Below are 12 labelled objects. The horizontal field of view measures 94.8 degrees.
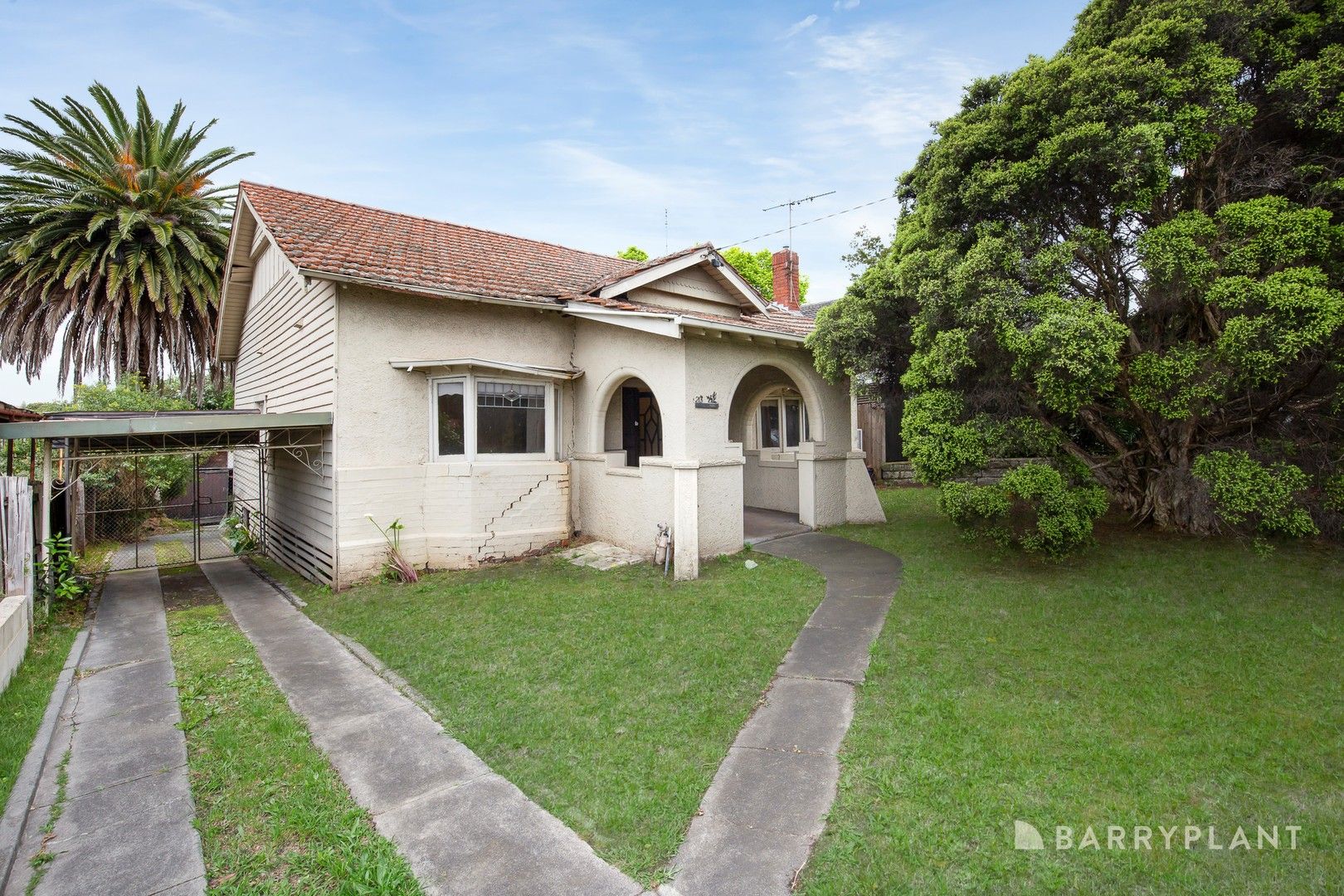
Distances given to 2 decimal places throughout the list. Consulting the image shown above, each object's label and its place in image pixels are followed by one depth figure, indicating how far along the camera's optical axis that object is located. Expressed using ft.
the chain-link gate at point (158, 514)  41.75
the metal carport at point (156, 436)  24.48
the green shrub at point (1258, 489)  19.76
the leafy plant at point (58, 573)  25.11
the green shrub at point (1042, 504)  22.59
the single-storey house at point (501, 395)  29.30
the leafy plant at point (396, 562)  29.55
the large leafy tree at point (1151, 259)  20.11
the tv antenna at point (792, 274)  53.40
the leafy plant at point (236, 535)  43.91
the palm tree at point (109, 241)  51.42
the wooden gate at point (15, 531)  20.35
